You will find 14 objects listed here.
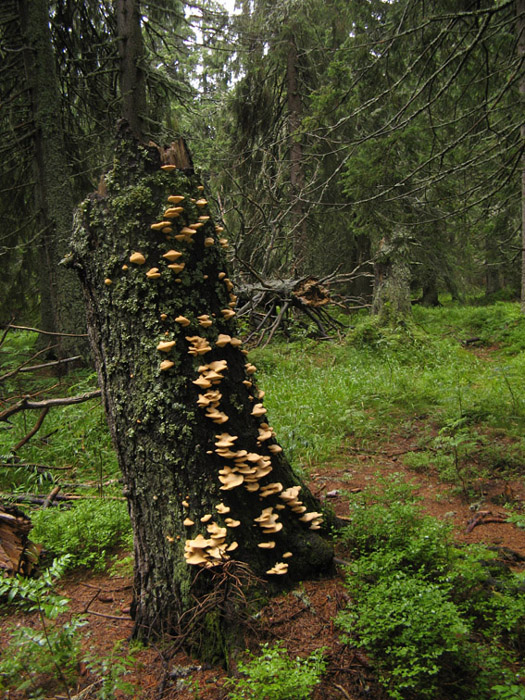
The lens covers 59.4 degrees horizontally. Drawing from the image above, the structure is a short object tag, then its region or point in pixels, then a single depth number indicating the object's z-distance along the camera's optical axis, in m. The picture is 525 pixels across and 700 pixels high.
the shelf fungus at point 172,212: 2.36
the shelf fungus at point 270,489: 2.37
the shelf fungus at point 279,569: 2.26
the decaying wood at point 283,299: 8.66
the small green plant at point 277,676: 1.68
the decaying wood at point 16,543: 2.95
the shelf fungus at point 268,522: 2.32
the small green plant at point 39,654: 1.95
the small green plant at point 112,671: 1.86
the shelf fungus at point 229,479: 2.23
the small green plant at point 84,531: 3.20
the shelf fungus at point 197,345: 2.31
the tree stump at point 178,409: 2.26
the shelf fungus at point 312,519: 2.54
